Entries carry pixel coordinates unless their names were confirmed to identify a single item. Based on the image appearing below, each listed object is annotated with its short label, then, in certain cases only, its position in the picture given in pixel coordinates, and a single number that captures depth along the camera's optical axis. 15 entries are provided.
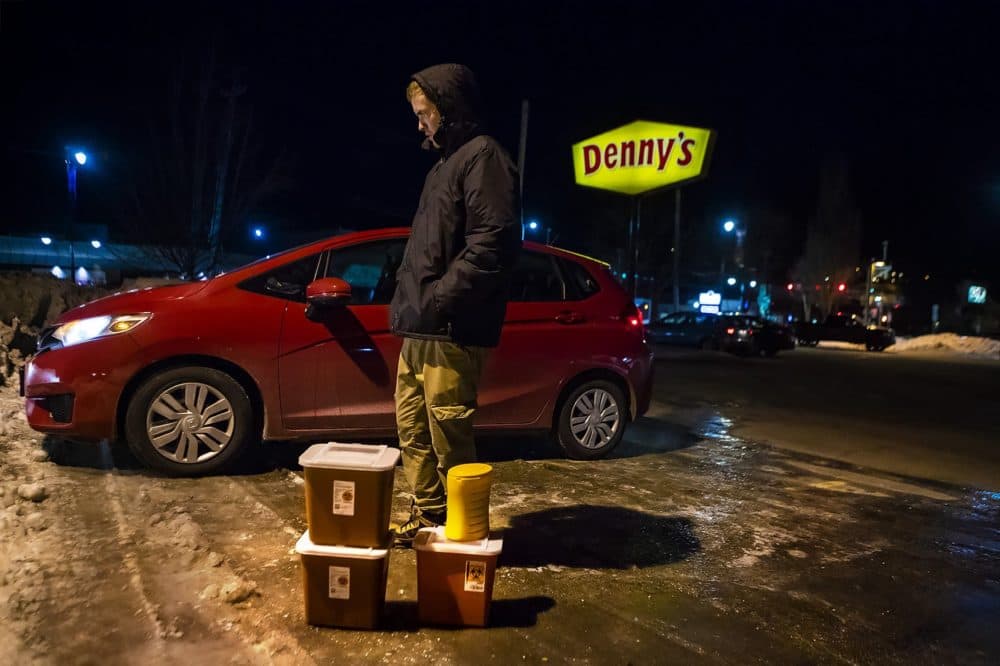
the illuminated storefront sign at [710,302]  42.19
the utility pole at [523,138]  16.34
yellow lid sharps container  2.43
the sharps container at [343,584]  2.37
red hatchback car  4.18
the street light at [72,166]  18.62
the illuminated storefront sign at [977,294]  53.28
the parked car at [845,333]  29.83
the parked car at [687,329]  23.05
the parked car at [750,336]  21.03
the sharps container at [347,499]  2.36
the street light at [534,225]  40.16
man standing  2.68
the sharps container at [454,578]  2.43
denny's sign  19.03
